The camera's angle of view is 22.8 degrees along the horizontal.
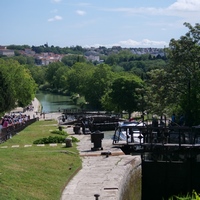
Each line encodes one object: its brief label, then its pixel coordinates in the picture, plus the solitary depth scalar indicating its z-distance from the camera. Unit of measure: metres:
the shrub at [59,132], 33.17
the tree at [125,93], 64.81
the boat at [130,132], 22.22
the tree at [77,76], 123.75
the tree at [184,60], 43.97
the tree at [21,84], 79.31
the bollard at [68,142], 24.62
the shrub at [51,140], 27.00
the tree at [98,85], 93.24
